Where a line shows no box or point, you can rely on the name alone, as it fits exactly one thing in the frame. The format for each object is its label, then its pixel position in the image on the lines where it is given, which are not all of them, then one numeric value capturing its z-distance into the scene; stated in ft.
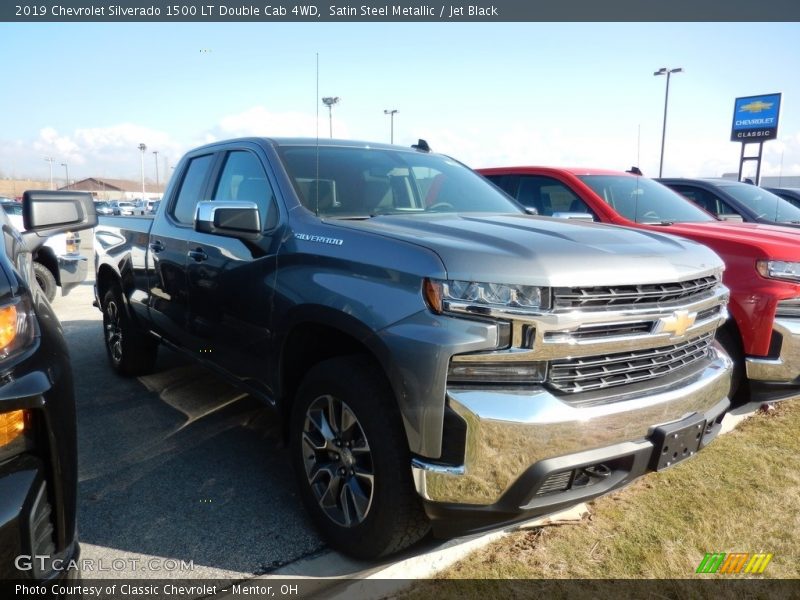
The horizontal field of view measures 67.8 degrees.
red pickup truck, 12.29
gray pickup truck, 6.77
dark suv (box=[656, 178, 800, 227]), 22.08
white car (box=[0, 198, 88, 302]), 23.30
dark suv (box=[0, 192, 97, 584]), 4.89
